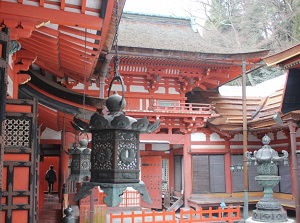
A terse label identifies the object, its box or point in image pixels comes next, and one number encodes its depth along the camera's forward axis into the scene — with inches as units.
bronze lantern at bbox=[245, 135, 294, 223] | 275.4
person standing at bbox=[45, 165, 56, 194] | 792.9
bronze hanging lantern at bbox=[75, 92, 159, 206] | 138.1
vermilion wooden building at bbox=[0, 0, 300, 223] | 233.8
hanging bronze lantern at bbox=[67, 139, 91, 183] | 257.4
